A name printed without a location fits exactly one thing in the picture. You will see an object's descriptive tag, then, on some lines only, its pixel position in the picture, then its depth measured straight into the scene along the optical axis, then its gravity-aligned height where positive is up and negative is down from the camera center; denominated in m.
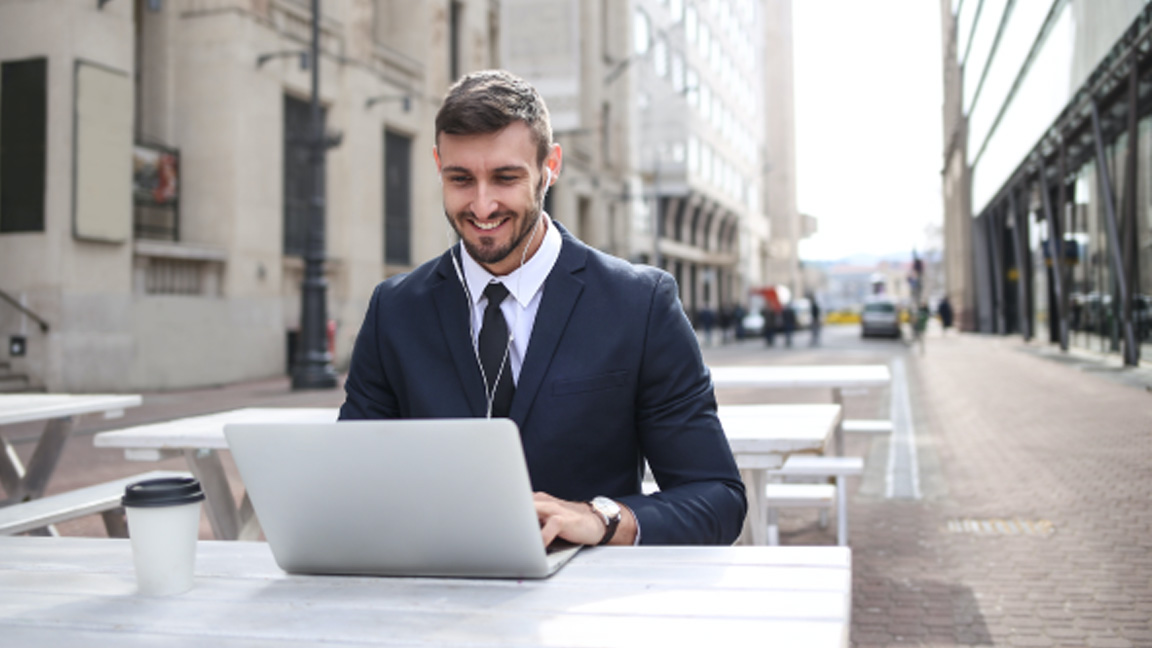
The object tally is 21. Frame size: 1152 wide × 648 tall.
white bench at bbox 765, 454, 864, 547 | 5.22 -0.75
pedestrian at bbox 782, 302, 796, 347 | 38.03 +0.72
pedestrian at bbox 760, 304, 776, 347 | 38.28 +0.72
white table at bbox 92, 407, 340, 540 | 4.07 -0.42
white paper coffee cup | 1.63 -0.28
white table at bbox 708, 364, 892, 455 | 5.72 -0.19
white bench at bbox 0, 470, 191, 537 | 3.86 -0.62
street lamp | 17.36 +0.83
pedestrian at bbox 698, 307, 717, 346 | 43.26 +0.97
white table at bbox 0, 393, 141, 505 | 5.16 -0.51
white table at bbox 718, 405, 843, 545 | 3.57 -0.33
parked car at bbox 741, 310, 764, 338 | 51.10 +0.87
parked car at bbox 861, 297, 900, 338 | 43.03 +0.98
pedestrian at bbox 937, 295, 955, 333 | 49.66 +1.41
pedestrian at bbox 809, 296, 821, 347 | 38.06 +0.71
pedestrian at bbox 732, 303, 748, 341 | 46.43 +1.11
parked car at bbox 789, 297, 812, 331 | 69.50 +1.94
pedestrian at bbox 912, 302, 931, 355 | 33.81 +0.64
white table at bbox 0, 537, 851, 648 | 1.39 -0.38
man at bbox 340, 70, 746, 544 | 2.17 +0.00
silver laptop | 1.49 -0.23
